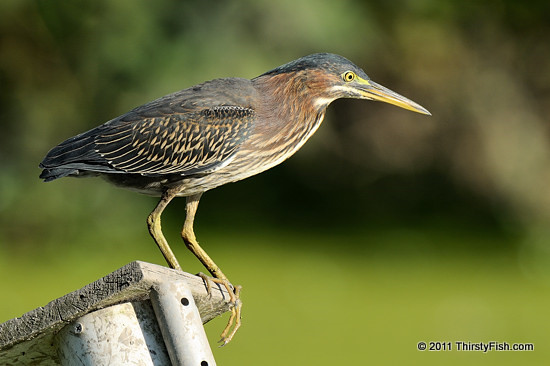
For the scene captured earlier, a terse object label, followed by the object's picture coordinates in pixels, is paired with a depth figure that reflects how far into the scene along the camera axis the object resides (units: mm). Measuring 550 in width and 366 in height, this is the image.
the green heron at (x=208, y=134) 6895
